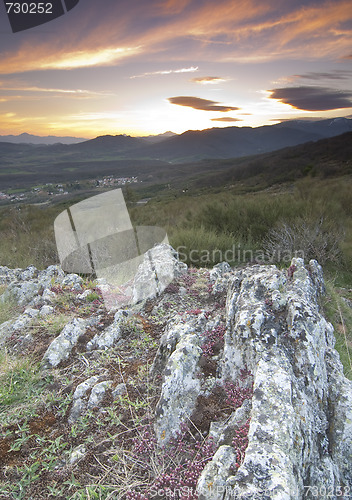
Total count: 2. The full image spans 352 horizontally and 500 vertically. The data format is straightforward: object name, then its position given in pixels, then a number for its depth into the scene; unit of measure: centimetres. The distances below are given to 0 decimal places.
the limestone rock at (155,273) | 399
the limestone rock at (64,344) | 285
